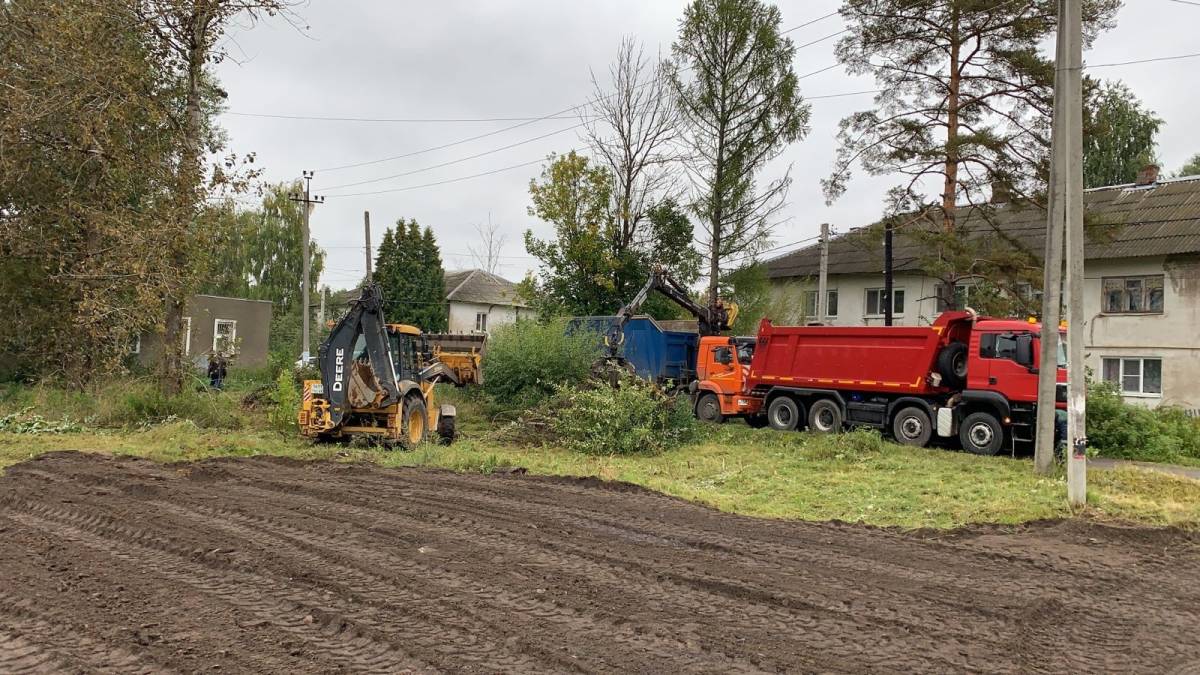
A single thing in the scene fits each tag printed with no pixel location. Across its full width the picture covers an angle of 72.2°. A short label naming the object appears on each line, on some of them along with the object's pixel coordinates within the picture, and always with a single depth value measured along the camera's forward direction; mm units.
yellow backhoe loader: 13719
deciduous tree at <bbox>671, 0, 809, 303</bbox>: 25609
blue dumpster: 22984
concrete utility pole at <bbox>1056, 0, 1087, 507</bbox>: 9555
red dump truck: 14938
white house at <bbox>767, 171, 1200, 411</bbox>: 24109
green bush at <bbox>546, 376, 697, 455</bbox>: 15000
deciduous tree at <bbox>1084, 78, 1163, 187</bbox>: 39438
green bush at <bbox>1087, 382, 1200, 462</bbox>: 15664
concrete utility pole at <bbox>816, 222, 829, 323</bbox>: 27453
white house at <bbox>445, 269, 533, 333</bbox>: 52969
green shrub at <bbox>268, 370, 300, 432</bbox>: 15906
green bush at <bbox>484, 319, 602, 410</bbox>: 18484
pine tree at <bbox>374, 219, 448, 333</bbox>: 48688
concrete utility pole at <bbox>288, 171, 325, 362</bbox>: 33688
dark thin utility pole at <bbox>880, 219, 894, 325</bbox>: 23644
